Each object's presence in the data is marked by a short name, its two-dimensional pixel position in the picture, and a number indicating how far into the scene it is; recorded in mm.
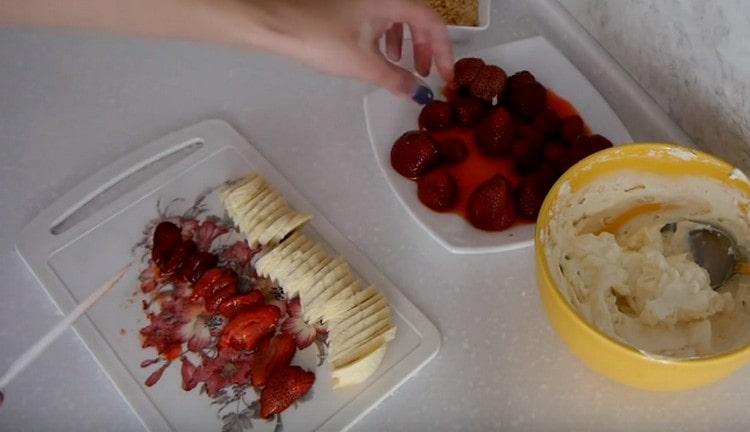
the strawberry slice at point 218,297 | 804
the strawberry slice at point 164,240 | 842
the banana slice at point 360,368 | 724
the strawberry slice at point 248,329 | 775
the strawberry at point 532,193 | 813
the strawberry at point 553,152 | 848
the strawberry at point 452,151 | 890
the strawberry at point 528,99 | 901
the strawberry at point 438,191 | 833
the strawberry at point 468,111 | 907
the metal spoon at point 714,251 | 697
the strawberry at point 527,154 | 862
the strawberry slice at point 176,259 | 833
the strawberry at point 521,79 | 910
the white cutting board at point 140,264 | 750
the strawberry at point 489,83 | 904
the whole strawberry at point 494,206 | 806
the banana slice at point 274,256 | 806
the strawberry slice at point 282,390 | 734
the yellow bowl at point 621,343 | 615
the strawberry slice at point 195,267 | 829
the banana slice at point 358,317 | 758
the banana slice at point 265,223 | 835
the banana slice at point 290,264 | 798
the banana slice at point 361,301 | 767
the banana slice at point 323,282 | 783
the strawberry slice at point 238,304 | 796
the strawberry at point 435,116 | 904
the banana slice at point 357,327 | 751
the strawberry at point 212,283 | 812
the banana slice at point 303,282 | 788
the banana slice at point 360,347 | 735
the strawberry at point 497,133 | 868
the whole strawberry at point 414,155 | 854
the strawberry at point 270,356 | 757
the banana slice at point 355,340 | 744
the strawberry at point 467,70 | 912
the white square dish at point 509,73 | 811
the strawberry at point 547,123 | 882
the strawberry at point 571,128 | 876
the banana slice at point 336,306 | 767
